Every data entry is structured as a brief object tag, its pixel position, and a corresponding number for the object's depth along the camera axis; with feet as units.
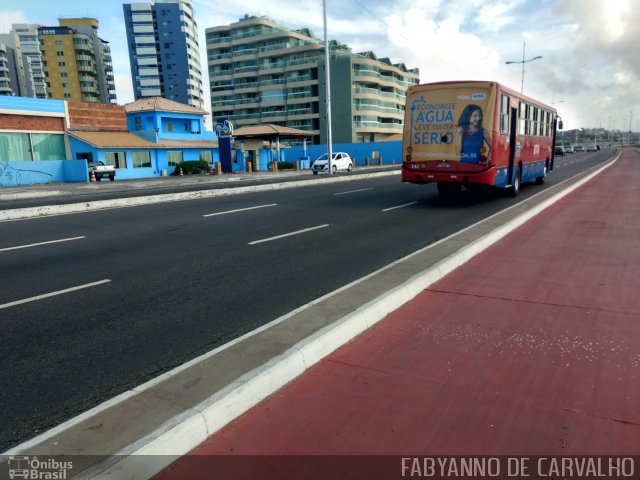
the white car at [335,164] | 132.16
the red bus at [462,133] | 43.45
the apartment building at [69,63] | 349.82
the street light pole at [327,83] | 108.38
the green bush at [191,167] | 149.18
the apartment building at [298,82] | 272.10
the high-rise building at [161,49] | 379.76
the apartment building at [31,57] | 437.99
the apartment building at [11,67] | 381.60
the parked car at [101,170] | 120.76
